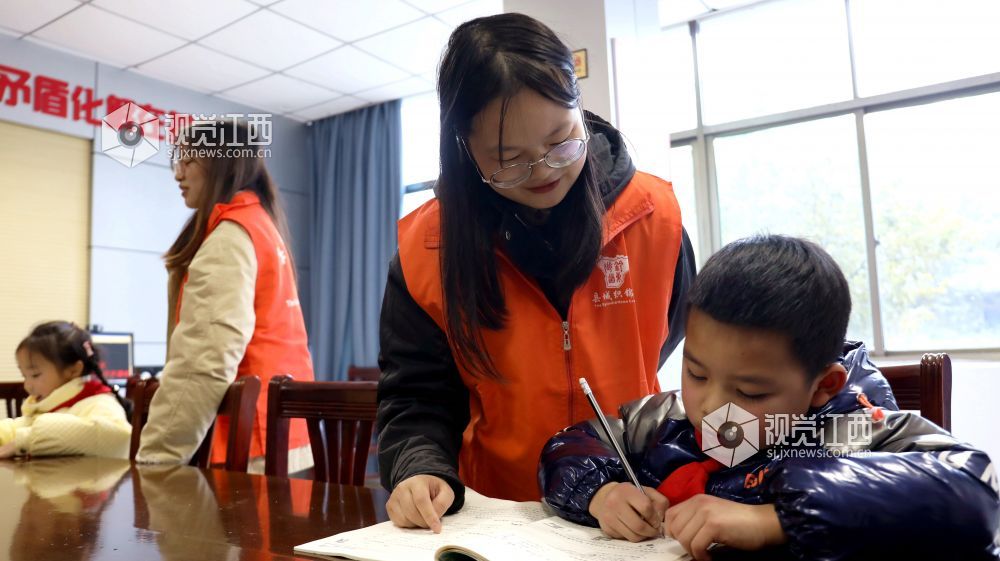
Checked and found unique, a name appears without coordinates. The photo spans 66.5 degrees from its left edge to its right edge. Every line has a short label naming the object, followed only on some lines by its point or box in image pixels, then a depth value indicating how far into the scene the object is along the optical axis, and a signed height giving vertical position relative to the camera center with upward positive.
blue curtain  5.33 +0.91
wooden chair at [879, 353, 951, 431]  0.92 -0.06
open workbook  0.66 -0.18
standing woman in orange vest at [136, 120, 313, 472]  1.62 +0.15
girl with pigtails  1.79 -0.10
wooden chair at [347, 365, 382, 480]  4.77 -0.12
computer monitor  3.77 +0.05
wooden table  0.78 -0.19
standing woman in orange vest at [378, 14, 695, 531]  0.95 +0.10
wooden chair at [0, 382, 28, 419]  2.51 -0.08
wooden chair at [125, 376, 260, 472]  1.50 -0.11
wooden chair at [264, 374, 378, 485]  1.33 -0.12
